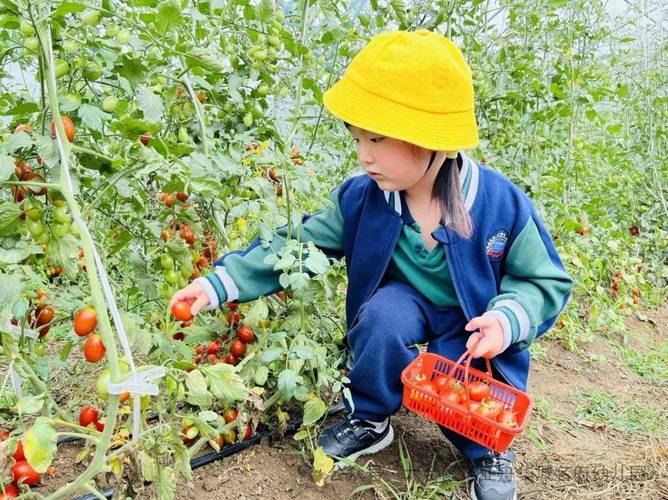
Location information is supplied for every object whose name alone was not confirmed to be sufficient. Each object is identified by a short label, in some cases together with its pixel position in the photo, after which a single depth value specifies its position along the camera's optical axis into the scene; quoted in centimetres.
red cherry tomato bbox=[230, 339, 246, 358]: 156
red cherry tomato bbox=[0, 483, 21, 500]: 114
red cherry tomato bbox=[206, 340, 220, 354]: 154
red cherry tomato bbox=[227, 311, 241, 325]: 157
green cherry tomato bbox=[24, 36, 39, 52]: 101
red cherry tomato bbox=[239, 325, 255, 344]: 155
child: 136
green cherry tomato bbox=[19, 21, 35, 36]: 102
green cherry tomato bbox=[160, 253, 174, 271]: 138
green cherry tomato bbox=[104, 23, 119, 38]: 116
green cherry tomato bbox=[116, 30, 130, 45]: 110
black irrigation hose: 155
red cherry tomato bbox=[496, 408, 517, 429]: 145
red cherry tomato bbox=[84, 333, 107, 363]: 103
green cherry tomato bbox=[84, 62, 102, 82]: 115
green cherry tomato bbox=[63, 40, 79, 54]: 108
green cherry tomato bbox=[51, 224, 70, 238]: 111
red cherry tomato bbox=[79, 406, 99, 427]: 139
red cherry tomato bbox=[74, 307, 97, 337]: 100
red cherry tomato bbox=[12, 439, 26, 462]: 119
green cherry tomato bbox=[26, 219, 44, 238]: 109
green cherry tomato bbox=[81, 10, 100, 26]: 107
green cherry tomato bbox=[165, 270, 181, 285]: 140
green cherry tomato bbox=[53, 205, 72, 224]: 109
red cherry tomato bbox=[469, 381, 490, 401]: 152
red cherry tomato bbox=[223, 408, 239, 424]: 157
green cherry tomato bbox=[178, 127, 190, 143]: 148
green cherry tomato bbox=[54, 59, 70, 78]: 105
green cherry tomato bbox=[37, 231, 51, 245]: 111
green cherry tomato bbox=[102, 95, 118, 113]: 113
